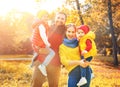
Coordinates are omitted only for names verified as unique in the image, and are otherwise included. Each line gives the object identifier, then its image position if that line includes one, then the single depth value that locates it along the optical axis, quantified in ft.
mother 10.65
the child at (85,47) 10.46
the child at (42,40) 10.97
